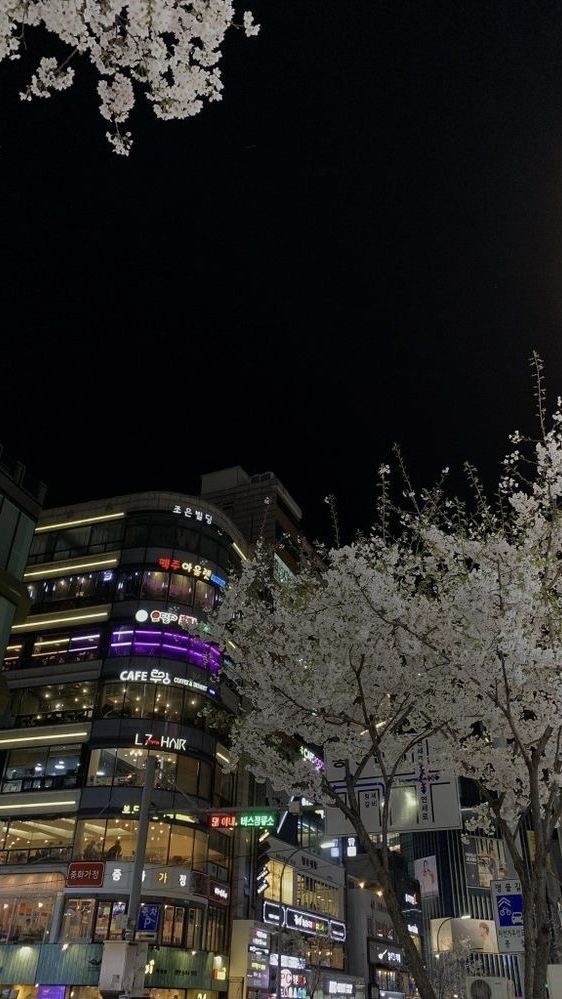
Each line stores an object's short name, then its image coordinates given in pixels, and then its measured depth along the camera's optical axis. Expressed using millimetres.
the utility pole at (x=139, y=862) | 18203
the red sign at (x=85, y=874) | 31688
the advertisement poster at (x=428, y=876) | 39719
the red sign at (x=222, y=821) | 20000
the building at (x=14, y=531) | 26797
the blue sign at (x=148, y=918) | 31188
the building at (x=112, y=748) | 31656
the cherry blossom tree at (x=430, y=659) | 9836
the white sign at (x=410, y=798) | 13523
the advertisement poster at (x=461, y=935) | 31055
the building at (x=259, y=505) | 60188
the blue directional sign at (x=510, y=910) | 13875
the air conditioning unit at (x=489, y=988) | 12195
